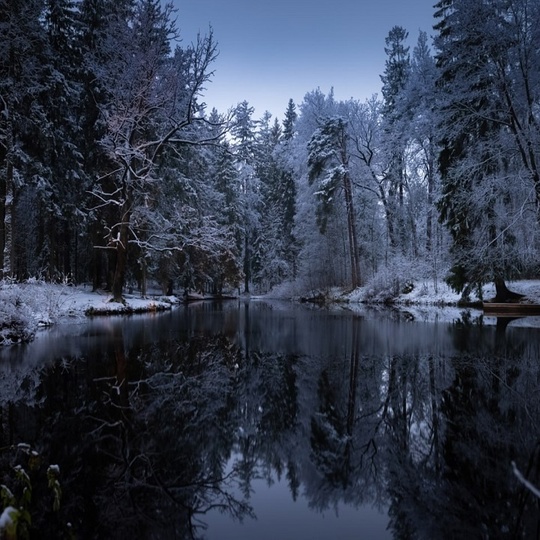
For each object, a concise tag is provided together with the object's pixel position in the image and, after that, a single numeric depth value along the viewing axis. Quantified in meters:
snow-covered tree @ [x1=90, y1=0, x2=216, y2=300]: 17.52
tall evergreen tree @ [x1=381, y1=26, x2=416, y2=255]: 28.36
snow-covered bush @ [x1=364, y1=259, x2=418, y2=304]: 26.03
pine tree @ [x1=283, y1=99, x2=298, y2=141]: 56.79
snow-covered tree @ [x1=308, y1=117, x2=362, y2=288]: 30.07
